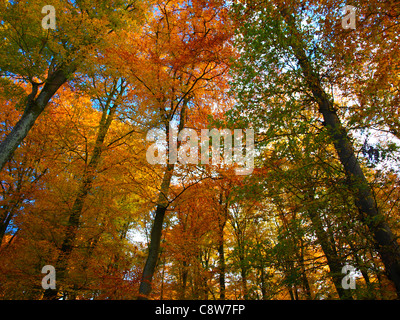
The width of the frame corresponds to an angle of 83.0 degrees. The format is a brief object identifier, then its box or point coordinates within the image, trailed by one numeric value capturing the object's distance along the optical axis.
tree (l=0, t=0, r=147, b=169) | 6.33
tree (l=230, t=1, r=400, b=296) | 4.64
